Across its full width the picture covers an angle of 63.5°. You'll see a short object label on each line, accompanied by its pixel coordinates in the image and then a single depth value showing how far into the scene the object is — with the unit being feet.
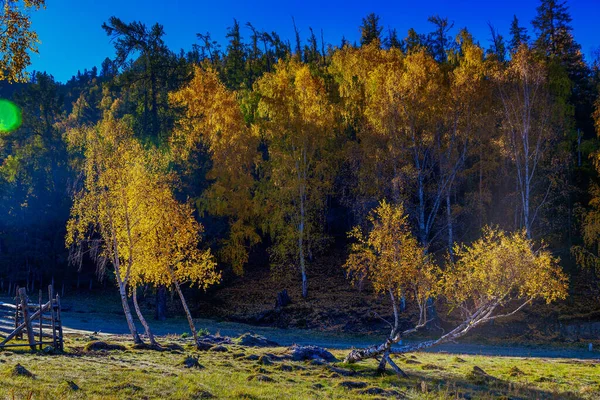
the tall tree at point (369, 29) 168.66
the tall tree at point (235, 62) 193.16
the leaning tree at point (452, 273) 58.34
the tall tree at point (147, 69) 138.31
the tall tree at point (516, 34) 198.69
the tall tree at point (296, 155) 135.64
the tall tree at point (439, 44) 198.51
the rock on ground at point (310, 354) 66.28
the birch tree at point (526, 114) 113.39
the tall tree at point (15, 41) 36.09
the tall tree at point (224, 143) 142.20
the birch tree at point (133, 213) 76.89
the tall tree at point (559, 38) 165.58
